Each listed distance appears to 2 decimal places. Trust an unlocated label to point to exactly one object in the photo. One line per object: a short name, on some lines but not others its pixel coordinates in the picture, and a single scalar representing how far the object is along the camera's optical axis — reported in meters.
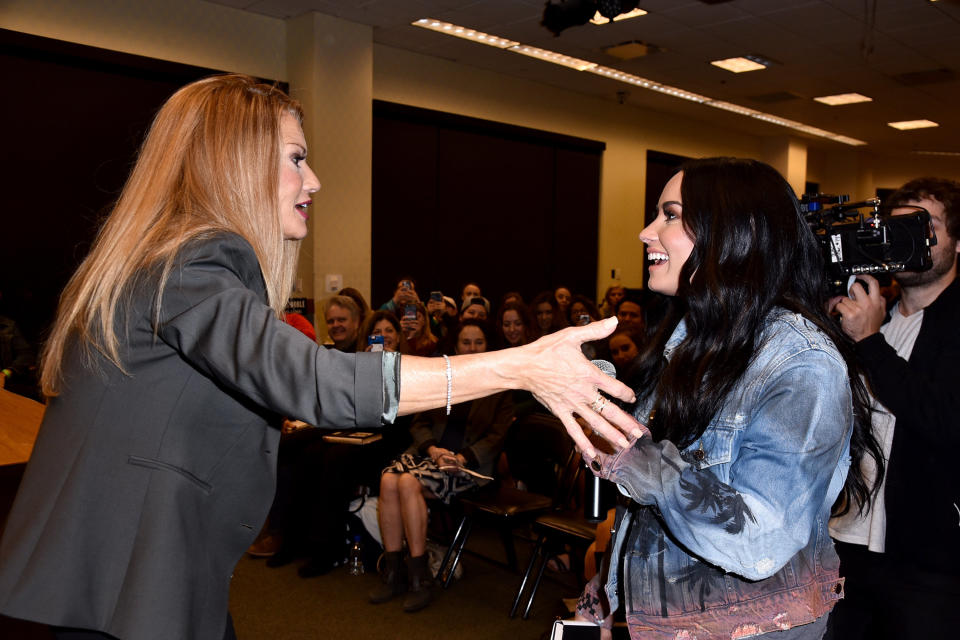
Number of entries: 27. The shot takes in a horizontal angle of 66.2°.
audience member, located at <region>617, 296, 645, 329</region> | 6.89
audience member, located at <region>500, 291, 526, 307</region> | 6.12
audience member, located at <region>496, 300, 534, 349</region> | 5.84
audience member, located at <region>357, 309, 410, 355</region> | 5.23
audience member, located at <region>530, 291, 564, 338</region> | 6.72
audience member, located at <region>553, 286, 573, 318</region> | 8.13
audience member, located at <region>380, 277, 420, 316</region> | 6.80
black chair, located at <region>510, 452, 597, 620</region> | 3.50
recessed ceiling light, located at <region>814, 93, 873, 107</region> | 10.44
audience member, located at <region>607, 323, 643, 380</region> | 5.40
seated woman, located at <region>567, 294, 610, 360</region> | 5.12
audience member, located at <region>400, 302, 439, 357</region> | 5.74
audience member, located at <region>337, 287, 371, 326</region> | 5.90
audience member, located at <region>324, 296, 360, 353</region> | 5.60
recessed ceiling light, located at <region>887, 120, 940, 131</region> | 12.12
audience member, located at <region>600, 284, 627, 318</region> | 8.72
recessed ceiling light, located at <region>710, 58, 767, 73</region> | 8.75
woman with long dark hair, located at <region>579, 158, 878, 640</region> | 1.23
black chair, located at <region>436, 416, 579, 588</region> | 3.81
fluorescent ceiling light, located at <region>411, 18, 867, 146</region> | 7.67
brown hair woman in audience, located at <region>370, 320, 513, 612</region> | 3.93
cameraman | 1.93
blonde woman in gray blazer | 1.17
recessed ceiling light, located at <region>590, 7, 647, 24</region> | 6.90
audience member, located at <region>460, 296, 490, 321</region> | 6.66
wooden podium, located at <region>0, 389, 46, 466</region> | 2.24
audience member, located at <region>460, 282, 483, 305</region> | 7.90
